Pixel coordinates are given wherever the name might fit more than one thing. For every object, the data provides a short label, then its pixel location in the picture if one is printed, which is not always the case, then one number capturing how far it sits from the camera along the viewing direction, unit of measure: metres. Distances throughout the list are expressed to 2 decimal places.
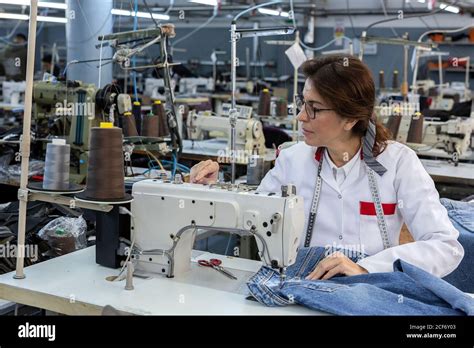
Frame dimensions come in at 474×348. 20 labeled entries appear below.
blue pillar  4.97
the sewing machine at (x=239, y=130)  4.54
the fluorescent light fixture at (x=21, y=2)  6.92
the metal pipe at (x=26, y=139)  1.77
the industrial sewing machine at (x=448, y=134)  5.02
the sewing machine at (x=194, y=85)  11.36
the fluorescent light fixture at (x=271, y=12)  11.42
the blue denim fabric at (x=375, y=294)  1.56
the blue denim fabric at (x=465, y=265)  2.57
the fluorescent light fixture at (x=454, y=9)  11.05
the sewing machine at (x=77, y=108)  3.68
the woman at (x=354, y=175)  2.08
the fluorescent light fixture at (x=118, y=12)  5.21
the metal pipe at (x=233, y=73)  2.61
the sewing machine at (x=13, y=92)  8.22
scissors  1.97
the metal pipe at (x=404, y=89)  6.19
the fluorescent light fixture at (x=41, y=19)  8.84
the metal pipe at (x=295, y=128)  4.74
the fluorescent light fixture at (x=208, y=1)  8.69
